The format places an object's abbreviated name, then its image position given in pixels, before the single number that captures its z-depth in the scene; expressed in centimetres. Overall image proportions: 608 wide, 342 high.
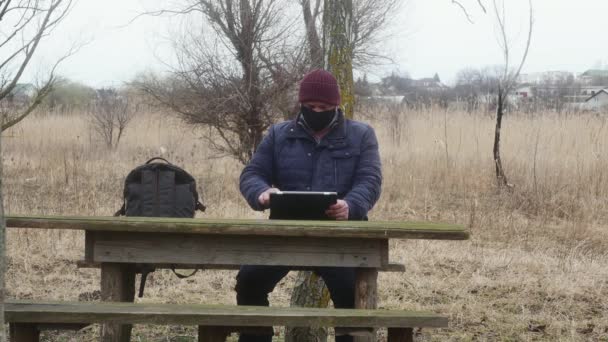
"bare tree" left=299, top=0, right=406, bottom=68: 1916
